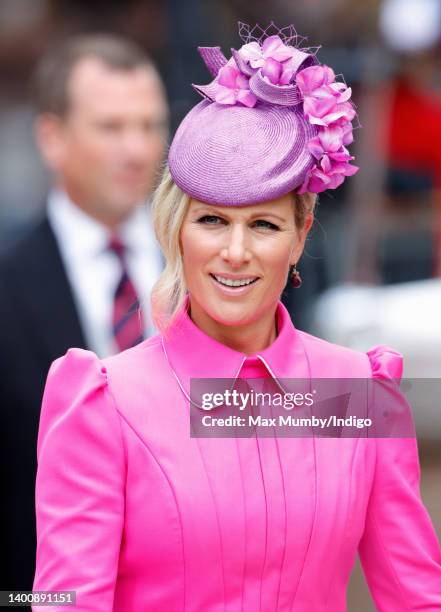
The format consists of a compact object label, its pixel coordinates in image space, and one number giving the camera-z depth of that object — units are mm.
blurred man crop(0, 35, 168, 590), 7750
